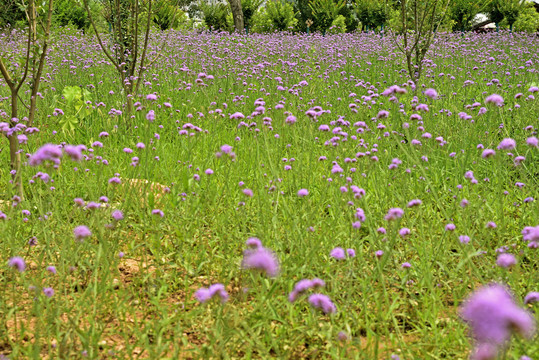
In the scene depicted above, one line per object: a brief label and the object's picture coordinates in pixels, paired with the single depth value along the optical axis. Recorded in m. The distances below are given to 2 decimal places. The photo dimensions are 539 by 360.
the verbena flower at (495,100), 2.51
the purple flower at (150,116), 3.00
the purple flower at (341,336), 1.76
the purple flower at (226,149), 2.51
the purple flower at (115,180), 2.51
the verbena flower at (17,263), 1.73
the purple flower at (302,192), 2.40
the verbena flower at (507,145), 2.11
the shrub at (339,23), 21.35
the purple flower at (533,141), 2.36
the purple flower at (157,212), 2.44
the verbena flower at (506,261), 1.68
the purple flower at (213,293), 1.51
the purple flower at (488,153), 2.20
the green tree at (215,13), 25.22
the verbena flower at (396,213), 1.89
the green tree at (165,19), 20.71
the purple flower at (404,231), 2.27
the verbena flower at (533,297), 1.67
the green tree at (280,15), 23.72
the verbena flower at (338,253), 1.77
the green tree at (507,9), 21.31
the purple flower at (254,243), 1.60
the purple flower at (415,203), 2.25
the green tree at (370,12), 22.37
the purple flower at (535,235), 1.48
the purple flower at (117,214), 2.27
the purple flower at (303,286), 1.60
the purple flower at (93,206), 2.15
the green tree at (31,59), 3.36
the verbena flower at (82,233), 1.82
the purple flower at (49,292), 1.85
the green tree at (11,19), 16.17
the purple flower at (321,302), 1.57
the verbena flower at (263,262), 1.37
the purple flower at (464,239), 2.15
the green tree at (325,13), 22.73
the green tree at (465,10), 20.97
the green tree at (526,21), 21.31
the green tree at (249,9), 24.11
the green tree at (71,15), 19.54
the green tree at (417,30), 5.86
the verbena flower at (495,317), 0.78
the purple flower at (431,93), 2.78
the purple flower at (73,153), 1.78
